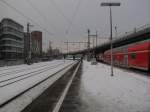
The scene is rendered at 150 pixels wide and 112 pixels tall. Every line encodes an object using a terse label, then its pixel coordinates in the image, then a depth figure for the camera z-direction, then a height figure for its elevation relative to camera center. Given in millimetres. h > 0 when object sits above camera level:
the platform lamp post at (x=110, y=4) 11588 +5142
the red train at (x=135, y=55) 11753 +153
